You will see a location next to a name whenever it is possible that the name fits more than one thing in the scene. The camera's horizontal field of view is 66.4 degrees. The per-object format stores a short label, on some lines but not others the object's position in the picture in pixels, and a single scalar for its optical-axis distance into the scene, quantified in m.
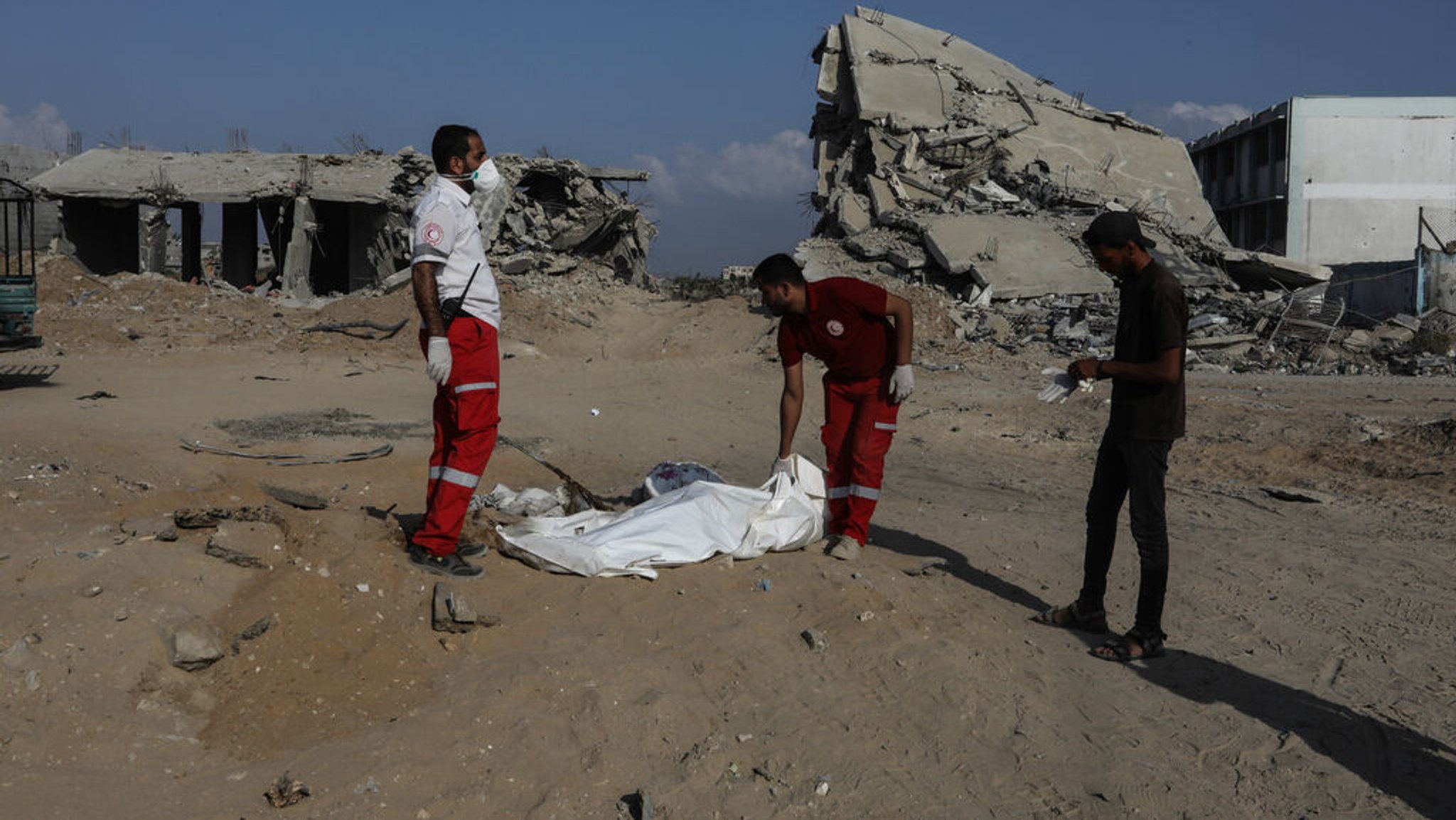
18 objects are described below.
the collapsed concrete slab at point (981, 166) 16.77
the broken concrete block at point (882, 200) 18.09
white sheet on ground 4.59
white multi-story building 30.64
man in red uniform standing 4.41
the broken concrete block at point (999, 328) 14.56
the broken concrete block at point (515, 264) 18.48
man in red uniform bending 4.98
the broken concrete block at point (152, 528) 4.31
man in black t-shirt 3.98
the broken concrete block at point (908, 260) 16.17
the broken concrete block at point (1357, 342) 15.38
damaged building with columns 18.64
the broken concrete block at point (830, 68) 22.45
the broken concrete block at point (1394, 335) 15.90
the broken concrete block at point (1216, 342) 14.95
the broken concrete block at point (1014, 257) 16.06
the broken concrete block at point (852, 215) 18.25
